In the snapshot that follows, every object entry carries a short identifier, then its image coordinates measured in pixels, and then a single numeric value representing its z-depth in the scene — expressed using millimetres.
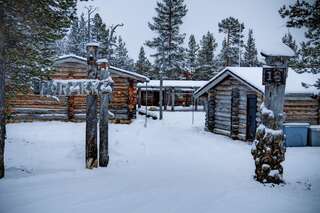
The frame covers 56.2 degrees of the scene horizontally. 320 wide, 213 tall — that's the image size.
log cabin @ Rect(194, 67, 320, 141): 14797
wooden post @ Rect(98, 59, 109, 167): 8555
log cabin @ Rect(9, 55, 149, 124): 19047
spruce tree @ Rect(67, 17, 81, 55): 44553
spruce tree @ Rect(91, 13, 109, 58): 37031
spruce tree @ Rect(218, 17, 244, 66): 41094
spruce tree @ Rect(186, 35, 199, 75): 50656
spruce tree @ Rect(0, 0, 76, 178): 6938
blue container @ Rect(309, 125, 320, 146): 14555
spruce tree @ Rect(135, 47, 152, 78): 50938
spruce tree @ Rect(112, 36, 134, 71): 48006
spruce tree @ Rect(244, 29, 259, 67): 48031
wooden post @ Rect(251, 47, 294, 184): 6855
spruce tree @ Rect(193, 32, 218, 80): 46094
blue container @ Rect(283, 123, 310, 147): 14297
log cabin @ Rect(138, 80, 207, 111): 35688
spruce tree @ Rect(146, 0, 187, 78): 29859
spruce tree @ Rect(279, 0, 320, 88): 7547
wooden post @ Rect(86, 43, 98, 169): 8242
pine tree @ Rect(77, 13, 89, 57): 42609
